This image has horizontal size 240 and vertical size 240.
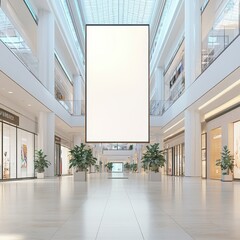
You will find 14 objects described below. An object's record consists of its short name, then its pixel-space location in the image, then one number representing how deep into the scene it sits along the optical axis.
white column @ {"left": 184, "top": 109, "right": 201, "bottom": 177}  19.76
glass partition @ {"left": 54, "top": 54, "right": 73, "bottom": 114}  27.42
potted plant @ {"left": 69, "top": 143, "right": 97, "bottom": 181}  17.20
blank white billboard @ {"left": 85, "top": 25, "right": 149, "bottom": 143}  18.28
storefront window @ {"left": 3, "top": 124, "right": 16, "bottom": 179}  17.68
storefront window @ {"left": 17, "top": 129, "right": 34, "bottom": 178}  20.27
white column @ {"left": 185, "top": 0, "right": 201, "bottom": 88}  19.13
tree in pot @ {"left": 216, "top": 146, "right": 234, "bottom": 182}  16.49
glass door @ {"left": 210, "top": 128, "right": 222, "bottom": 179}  20.96
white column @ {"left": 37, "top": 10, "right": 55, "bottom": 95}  21.10
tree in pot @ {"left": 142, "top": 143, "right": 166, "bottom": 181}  17.54
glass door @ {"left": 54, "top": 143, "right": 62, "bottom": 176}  30.46
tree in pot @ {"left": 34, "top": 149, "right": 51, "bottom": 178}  20.40
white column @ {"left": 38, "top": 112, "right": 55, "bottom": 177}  21.53
